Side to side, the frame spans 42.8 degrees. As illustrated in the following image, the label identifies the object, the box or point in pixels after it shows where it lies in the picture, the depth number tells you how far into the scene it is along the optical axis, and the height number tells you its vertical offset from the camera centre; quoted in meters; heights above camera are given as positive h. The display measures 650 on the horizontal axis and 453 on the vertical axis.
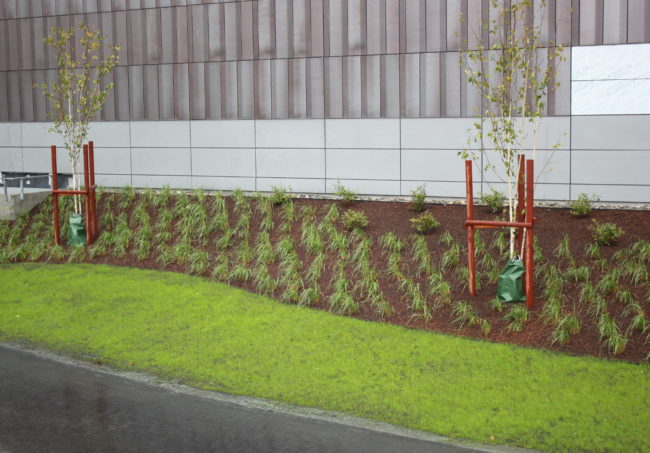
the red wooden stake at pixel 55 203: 16.59 -0.66
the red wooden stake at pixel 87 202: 16.70 -0.64
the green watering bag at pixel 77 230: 17.05 -1.24
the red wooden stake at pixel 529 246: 12.00 -1.17
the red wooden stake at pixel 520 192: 12.61 -0.40
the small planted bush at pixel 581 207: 15.74 -0.79
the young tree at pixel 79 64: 20.83 +2.67
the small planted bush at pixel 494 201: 16.12 -0.68
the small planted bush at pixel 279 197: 17.98 -0.63
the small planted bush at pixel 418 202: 16.84 -0.71
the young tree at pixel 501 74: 16.55 +1.96
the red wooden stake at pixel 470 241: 12.62 -1.14
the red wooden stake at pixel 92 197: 16.78 -0.55
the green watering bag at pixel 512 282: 12.34 -1.72
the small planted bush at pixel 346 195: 17.80 -0.58
